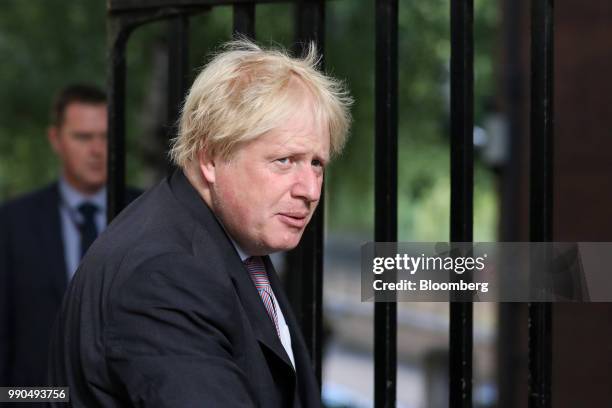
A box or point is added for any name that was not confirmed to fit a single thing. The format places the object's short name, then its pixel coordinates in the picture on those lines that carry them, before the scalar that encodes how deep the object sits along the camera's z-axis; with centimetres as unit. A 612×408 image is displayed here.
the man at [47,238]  304
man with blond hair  173
